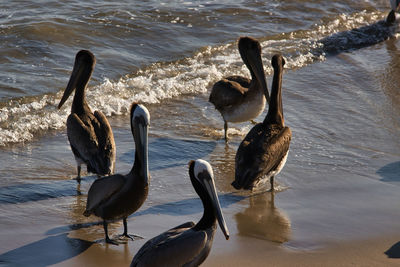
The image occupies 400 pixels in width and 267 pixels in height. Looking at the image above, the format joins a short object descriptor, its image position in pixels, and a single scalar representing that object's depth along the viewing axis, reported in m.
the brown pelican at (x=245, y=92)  17.11
